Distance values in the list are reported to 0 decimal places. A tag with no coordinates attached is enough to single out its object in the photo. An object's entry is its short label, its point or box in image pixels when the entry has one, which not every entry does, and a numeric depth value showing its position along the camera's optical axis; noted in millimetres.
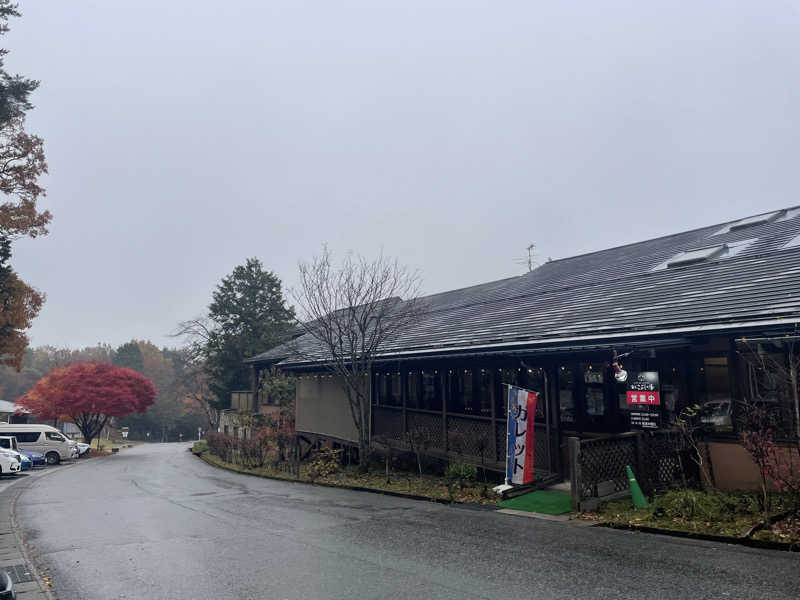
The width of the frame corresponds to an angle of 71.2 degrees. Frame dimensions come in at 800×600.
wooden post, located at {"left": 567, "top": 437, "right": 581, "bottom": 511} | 10344
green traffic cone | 10134
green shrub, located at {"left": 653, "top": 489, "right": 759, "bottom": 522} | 9000
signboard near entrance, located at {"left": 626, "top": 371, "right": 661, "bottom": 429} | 10992
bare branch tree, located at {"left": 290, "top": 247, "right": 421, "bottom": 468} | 18828
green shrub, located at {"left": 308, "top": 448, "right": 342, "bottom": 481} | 18642
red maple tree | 42781
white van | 34281
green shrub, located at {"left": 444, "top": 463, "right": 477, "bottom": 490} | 14938
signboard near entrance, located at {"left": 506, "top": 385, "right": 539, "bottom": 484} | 12758
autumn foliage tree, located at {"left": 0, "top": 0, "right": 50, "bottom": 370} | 18594
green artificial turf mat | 10984
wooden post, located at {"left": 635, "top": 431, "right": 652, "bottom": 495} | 10766
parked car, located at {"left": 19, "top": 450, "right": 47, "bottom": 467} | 31828
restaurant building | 10766
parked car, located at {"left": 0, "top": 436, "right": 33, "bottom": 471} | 28798
